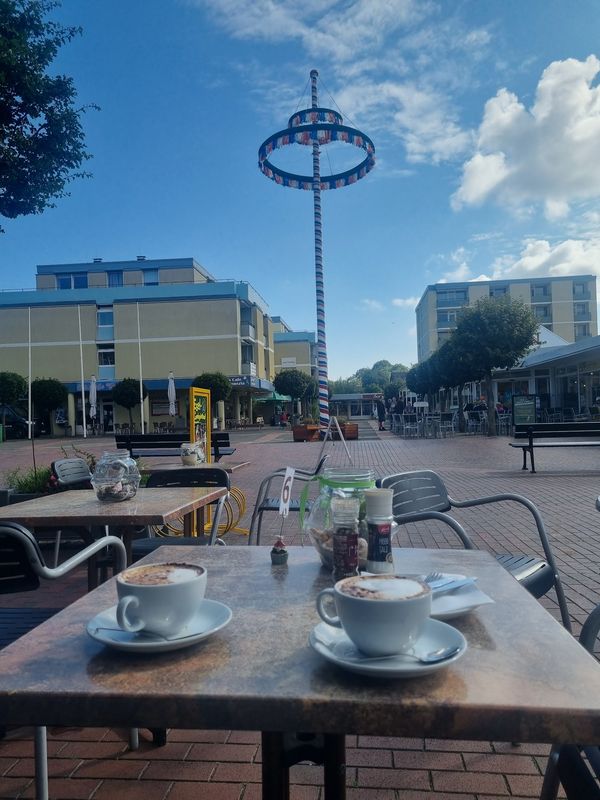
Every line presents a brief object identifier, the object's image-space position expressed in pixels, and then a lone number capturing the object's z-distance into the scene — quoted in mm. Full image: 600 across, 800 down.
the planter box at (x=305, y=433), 23797
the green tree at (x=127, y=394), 37406
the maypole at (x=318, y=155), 22688
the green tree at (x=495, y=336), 21812
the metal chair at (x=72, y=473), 4441
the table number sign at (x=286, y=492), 2014
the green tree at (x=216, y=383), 35875
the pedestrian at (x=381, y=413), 32219
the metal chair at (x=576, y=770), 1199
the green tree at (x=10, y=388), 34094
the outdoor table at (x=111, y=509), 2541
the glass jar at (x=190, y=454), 5156
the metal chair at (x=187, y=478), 3824
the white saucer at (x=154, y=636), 1065
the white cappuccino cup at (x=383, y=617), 975
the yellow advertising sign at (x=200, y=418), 6707
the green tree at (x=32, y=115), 5477
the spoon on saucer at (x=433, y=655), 984
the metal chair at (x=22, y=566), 1998
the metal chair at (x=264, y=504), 4211
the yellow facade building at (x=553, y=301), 71250
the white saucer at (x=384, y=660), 948
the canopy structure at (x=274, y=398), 50506
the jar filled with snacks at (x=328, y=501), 1562
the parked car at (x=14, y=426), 37216
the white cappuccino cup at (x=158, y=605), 1093
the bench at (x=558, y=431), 10586
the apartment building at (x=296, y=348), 60000
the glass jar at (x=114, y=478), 2961
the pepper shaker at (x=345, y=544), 1450
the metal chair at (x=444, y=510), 2596
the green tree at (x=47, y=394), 37156
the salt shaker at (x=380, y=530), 1461
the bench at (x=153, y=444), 9594
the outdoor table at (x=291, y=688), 885
